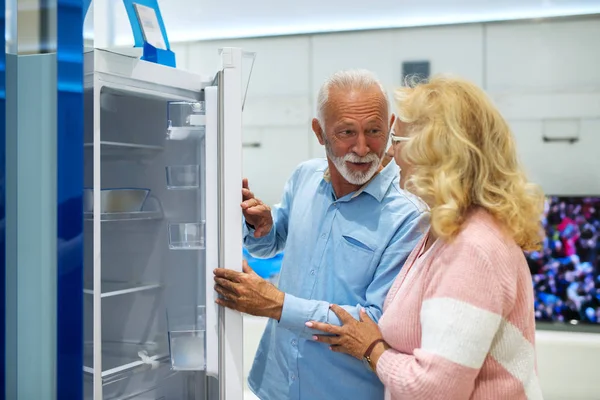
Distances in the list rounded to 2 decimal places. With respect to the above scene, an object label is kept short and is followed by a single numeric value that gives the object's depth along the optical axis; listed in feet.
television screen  12.53
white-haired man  5.79
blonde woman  4.16
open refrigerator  5.10
